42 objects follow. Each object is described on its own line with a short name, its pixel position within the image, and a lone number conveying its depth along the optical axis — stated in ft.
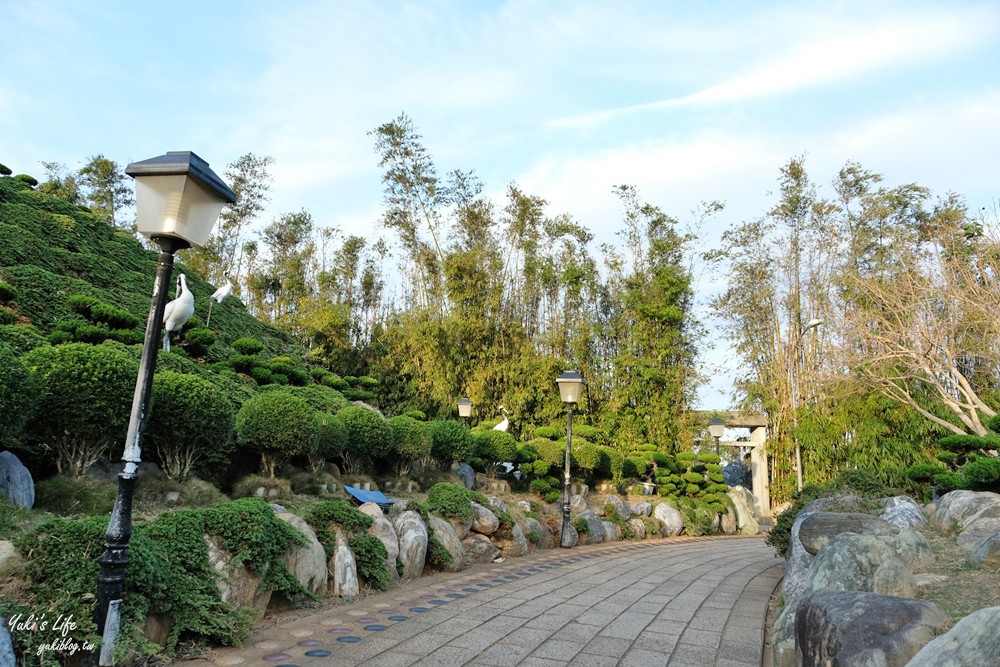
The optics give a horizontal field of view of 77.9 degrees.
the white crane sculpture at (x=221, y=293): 36.17
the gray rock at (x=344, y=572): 14.79
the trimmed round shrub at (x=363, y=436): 23.17
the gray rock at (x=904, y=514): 17.16
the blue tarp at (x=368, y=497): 19.49
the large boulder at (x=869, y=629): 7.02
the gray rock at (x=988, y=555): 10.95
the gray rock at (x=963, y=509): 15.88
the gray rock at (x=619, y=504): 37.83
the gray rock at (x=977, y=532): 13.75
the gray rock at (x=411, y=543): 17.60
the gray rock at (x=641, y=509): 39.90
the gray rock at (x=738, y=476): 66.64
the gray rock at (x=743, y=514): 46.24
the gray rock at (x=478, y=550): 21.71
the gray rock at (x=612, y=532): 34.23
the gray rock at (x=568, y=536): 29.25
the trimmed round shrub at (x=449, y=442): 28.89
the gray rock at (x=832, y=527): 14.23
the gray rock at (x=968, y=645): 5.12
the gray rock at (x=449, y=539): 19.56
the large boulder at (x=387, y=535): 16.80
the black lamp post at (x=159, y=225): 8.54
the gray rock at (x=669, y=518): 40.70
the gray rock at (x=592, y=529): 32.07
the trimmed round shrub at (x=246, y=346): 33.27
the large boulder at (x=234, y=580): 11.19
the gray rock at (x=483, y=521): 23.06
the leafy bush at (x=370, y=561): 15.72
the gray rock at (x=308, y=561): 13.62
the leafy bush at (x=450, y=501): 21.81
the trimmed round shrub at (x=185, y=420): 14.76
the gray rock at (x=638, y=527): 37.24
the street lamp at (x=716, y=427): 44.04
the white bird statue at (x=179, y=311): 25.88
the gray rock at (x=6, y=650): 6.93
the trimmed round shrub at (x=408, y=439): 24.97
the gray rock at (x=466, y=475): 31.24
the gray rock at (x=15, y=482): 11.34
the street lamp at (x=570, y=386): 27.68
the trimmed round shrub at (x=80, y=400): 12.60
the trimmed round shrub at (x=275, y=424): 18.47
